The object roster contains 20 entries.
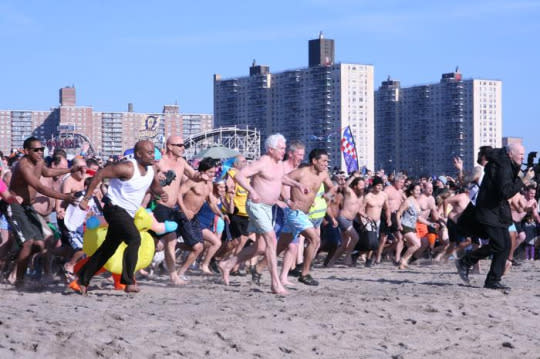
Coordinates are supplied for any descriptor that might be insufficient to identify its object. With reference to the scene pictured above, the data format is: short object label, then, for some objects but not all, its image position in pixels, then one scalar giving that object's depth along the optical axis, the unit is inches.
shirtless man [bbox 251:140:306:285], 452.1
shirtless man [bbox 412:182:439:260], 675.4
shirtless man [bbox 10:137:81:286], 408.8
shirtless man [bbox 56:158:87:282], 470.6
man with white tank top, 388.8
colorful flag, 1214.3
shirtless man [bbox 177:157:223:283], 489.7
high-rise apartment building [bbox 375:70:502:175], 6668.3
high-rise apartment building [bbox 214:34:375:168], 6491.1
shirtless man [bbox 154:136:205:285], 467.2
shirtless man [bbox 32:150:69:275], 463.2
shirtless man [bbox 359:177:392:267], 643.3
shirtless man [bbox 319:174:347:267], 629.0
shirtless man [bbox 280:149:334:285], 459.2
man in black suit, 435.2
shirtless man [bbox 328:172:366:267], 628.7
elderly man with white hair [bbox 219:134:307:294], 418.3
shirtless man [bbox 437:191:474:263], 617.6
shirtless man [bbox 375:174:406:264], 657.0
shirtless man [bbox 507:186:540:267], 688.1
